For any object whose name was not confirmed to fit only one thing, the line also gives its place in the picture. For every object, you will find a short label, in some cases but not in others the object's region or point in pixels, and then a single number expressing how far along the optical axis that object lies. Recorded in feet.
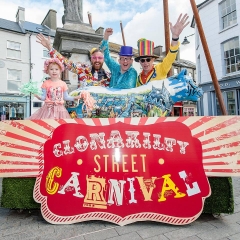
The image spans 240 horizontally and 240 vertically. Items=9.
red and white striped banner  7.20
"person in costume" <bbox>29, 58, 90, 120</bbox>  9.34
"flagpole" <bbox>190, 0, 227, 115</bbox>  11.30
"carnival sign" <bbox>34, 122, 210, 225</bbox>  7.09
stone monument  14.15
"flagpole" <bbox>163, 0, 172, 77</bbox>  13.44
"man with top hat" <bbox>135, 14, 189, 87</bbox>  9.69
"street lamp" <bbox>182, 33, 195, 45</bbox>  46.64
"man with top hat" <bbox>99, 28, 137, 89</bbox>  10.75
